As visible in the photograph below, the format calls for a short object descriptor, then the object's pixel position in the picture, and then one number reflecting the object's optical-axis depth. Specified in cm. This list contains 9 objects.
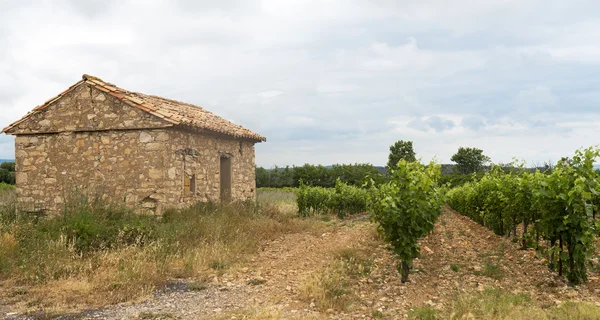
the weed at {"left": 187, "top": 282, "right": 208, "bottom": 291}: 682
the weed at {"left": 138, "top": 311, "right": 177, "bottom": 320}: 550
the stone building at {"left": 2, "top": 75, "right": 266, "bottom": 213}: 1079
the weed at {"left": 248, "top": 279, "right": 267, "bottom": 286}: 718
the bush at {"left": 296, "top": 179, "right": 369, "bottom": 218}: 1686
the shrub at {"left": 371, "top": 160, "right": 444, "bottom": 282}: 705
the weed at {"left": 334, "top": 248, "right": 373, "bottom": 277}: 762
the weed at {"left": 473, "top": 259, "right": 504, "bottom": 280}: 742
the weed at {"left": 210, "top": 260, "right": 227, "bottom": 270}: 797
